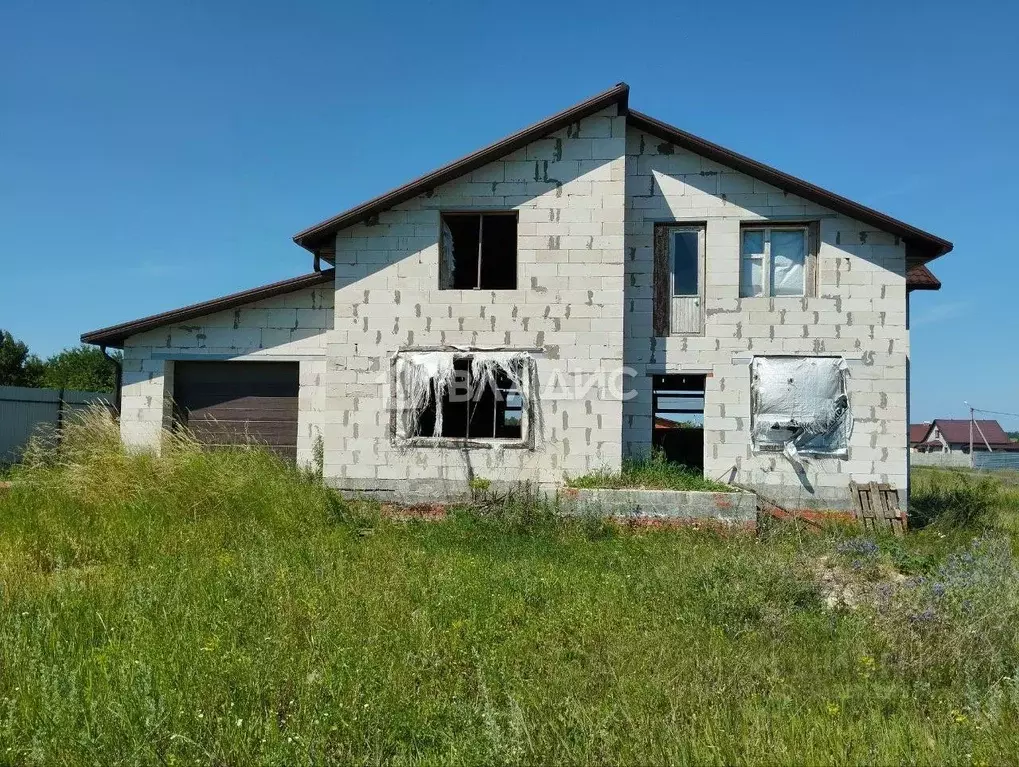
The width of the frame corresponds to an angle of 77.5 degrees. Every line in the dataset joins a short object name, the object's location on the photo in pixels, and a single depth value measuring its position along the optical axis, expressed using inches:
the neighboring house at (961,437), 2079.2
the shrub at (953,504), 406.3
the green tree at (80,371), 1328.7
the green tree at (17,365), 1359.5
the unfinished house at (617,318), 398.3
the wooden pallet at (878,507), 379.2
